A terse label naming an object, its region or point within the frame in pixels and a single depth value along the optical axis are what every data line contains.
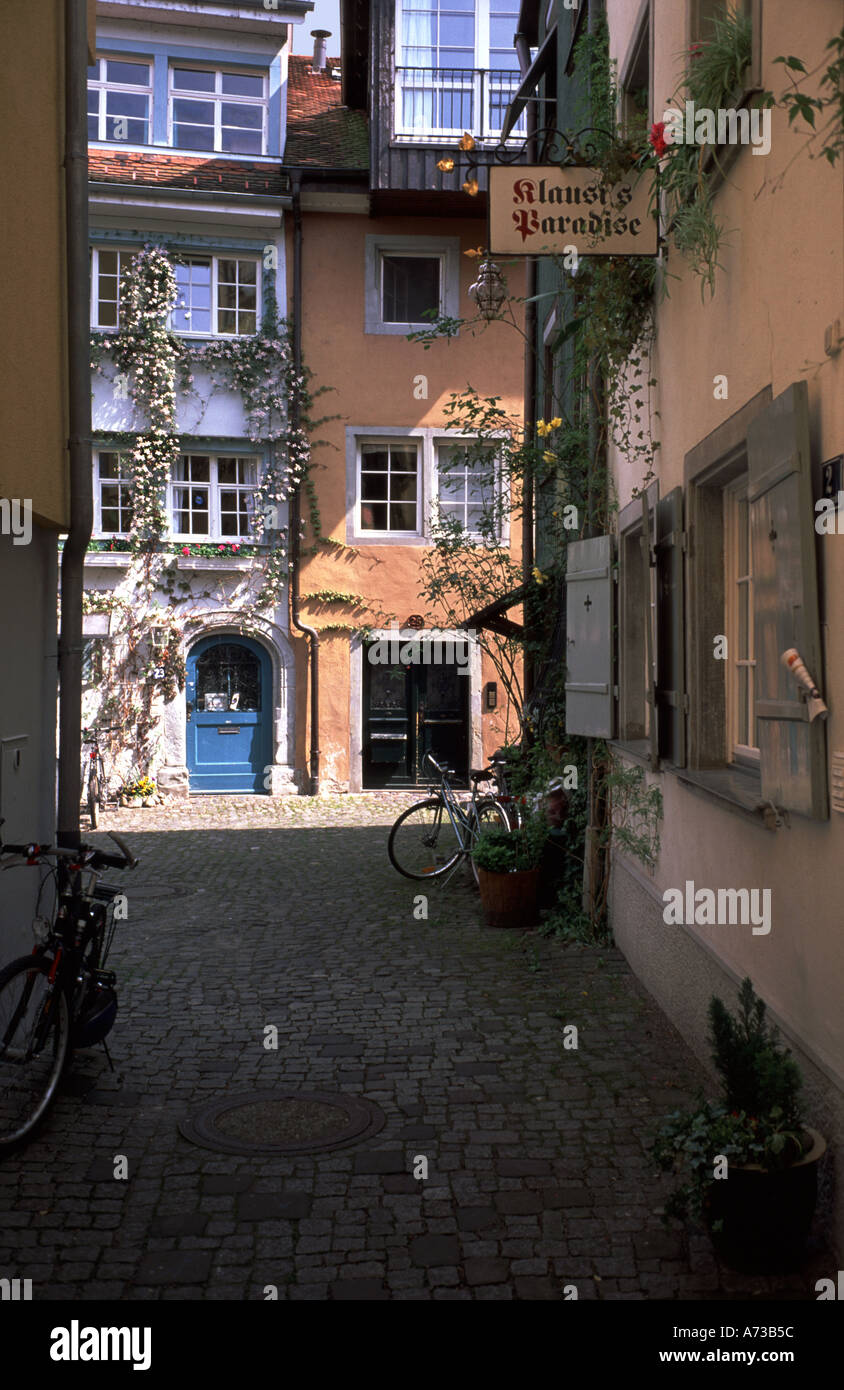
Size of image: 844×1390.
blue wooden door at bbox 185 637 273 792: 18.41
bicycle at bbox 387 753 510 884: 10.57
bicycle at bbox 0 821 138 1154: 4.96
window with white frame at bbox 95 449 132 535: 18.00
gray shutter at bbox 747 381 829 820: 3.80
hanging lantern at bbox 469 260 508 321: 10.59
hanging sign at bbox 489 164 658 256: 6.06
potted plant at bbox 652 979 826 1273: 3.57
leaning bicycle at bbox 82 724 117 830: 15.11
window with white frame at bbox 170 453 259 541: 18.33
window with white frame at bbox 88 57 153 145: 18.44
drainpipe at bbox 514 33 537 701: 11.21
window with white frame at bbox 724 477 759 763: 5.59
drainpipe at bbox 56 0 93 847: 6.58
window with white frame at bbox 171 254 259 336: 18.33
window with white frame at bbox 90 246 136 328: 18.08
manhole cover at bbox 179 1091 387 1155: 4.91
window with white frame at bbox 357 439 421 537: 18.69
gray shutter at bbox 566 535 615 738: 8.05
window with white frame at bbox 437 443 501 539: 18.50
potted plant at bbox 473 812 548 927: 9.09
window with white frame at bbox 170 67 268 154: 18.69
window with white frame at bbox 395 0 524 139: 17.67
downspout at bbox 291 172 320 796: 18.16
